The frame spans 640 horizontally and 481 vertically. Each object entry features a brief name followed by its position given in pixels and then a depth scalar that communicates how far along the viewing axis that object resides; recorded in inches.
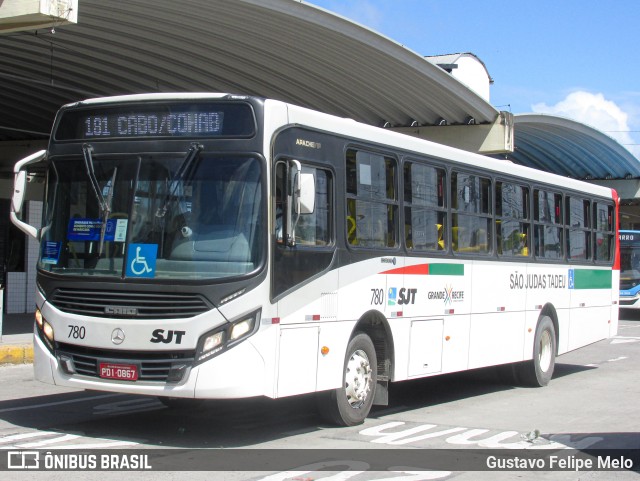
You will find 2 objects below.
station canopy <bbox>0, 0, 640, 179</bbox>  752.3
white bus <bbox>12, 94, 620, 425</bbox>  334.0
